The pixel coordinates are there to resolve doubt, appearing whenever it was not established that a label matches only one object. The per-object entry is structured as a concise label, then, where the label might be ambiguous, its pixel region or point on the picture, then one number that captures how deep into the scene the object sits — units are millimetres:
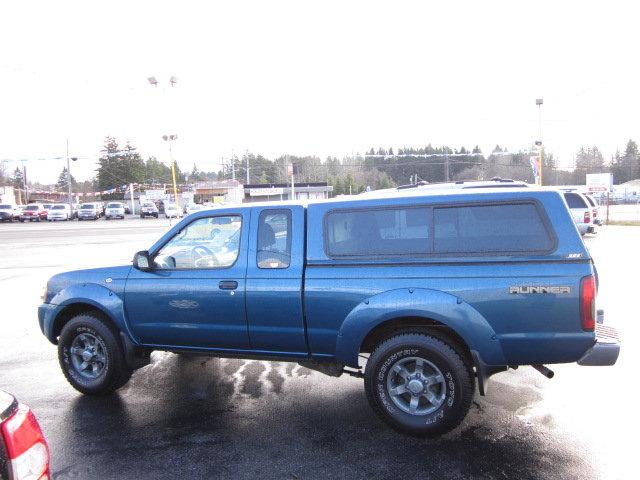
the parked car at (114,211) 55688
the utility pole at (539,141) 26794
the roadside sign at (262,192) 67431
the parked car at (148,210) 57719
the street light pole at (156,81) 24039
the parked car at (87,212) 54641
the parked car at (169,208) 52625
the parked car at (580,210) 18250
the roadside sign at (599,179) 46031
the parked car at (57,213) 53162
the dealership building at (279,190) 67125
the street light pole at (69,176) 51841
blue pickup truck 3613
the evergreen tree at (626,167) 103500
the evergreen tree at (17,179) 118438
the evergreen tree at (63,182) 129875
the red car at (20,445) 1743
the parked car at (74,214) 57169
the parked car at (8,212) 51131
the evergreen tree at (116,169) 94938
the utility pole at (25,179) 84150
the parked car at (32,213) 52562
